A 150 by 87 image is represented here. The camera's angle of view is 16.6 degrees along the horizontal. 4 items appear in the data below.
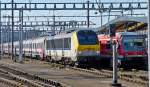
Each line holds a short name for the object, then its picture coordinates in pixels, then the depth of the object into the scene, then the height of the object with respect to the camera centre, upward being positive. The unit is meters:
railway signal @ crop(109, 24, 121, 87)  20.03 -0.39
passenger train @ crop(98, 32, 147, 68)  33.25 -0.62
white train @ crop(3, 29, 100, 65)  35.25 -0.57
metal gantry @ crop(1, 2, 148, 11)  53.28 +3.48
